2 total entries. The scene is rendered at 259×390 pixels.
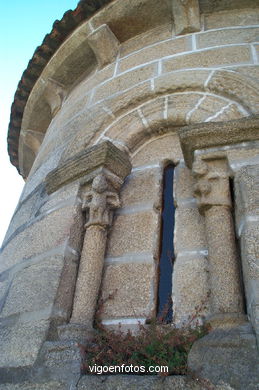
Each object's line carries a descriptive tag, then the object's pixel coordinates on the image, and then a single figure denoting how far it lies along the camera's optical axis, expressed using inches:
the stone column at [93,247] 84.7
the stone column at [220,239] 70.3
